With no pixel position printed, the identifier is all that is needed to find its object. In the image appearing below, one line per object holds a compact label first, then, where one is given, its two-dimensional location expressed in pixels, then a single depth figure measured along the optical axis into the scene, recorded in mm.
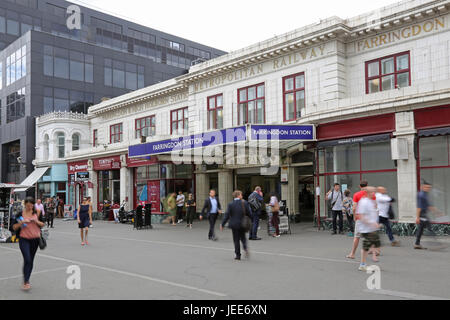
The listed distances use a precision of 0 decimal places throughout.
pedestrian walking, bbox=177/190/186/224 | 22656
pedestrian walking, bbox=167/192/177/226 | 22636
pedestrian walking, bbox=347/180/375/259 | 9750
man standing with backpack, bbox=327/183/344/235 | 15128
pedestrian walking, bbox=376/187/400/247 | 11938
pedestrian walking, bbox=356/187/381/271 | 8506
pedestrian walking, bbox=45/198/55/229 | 22406
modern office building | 39156
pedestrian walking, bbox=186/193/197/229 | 20312
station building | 14430
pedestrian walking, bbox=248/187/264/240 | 14670
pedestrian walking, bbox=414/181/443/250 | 10914
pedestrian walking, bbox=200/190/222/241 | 14462
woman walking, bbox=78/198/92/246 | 14352
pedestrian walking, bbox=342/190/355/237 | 15141
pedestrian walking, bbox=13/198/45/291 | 7500
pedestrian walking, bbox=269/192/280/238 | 15195
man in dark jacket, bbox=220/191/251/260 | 10195
